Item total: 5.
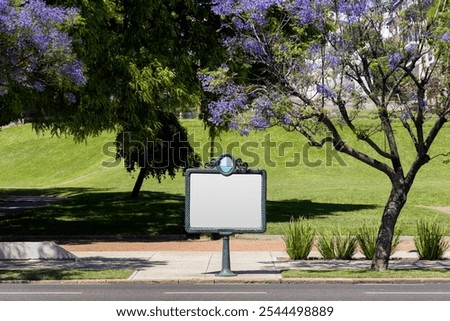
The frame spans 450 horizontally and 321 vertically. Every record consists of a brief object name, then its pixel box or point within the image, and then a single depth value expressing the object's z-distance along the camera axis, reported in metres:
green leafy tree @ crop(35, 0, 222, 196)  28.09
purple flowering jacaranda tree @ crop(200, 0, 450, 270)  19.50
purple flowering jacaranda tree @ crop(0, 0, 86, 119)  20.22
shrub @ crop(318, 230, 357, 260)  23.11
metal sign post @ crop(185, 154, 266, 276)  19.42
